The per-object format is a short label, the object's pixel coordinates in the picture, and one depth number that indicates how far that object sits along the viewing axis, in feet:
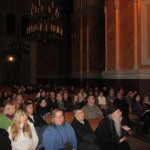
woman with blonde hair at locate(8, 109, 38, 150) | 14.24
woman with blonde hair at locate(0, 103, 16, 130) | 17.47
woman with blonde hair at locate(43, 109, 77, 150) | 13.96
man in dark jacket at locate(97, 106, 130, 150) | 15.42
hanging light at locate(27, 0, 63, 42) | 36.29
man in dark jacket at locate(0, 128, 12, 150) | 12.13
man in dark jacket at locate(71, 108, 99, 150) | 15.48
